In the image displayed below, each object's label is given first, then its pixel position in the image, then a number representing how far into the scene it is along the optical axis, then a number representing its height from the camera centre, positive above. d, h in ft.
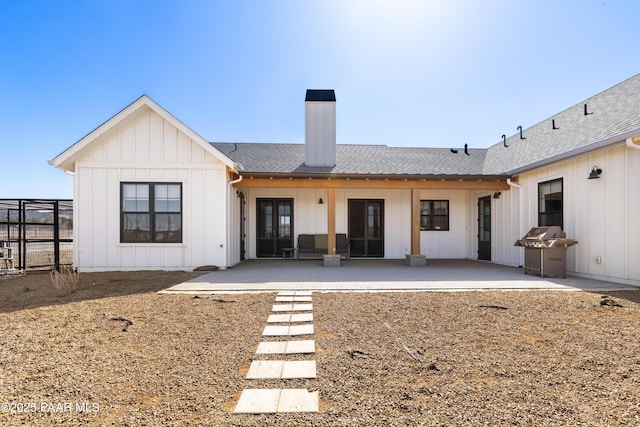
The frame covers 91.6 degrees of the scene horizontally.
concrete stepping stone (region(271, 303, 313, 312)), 15.21 -4.42
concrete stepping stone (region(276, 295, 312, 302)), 16.90 -4.40
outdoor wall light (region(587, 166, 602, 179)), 22.45 +3.30
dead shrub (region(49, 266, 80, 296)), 18.81 -4.00
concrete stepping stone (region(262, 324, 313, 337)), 11.91 -4.41
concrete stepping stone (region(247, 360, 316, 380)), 8.54 -4.32
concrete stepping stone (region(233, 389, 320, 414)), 6.89 -4.24
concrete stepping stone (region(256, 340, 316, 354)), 10.22 -4.37
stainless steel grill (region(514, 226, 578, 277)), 24.00 -2.52
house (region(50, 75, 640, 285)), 22.80 +2.43
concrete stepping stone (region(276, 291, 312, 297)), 18.08 -4.39
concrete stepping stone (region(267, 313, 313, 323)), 13.56 -4.41
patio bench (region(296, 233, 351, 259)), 36.81 -3.25
